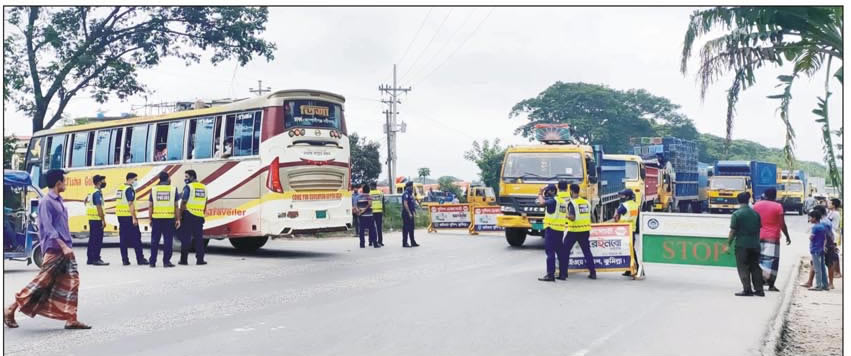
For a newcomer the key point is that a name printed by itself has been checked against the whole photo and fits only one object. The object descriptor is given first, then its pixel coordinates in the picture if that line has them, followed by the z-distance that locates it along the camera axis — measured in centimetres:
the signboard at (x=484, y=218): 2380
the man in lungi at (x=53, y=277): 767
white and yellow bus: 1570
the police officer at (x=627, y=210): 1318
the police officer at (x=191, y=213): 1410
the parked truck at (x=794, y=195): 4103
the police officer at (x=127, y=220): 1403
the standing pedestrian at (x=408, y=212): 1923
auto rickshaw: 1288
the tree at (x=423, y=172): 6262
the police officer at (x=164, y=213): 1378
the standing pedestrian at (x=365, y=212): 1880
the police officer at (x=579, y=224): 1188
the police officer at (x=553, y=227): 1192
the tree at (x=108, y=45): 1483
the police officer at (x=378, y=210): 1956
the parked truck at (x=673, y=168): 2964
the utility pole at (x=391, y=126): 4272
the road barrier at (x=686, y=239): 1164
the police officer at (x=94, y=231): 1423
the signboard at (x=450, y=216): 2488
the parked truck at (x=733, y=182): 3400
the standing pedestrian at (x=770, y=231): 1117
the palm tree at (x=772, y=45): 808
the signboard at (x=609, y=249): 1253
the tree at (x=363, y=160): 4556
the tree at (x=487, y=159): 4828
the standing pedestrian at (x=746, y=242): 1066
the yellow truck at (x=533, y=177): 1764
